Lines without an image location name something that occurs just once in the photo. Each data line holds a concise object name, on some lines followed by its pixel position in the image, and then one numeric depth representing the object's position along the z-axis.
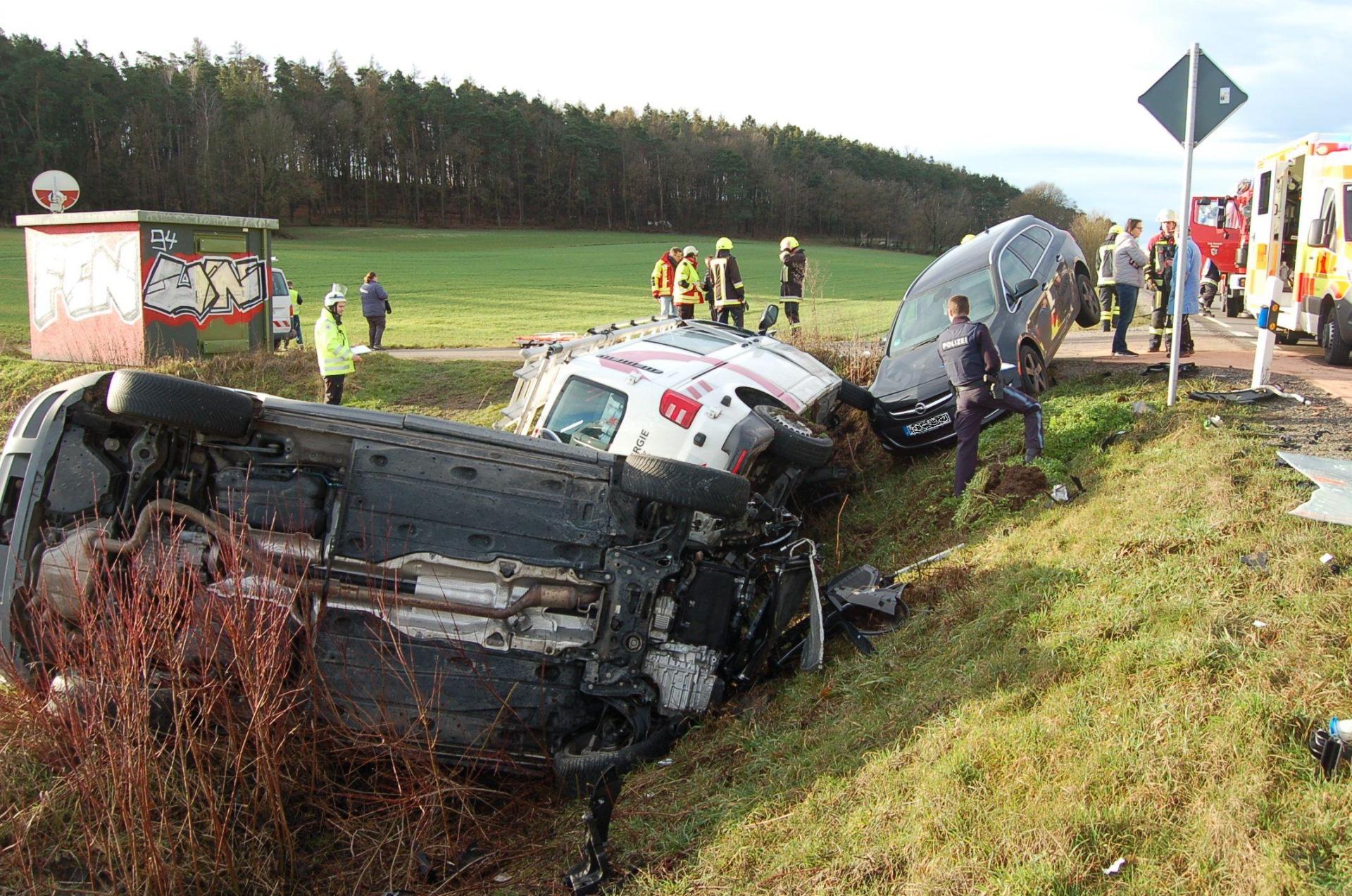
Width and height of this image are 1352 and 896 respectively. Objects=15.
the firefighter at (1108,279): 12.75
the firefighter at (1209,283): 20.37
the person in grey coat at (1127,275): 12.06
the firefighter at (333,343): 12.53
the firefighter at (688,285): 15.20
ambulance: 11.58
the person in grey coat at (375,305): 18.20
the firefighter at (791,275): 16.09
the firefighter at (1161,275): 12.22
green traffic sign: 7.76
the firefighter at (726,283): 15.09
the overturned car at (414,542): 4.42
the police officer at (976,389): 7.73
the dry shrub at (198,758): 3.89
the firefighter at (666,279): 16.50
